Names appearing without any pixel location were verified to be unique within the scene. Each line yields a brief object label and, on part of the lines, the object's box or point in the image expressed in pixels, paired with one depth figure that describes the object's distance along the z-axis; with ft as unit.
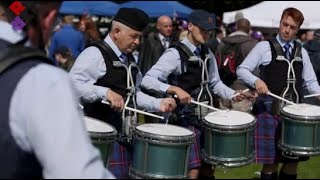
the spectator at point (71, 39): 31.48
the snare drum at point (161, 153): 12.86
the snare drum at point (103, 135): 12.48
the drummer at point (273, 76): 18.35
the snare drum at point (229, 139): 15.61
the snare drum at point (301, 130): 17.03
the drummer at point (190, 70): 16.33
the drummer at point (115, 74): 13.89
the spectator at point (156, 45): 29.25
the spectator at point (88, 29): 31.20
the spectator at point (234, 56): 27.25
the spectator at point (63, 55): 26.16
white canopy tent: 43.78
